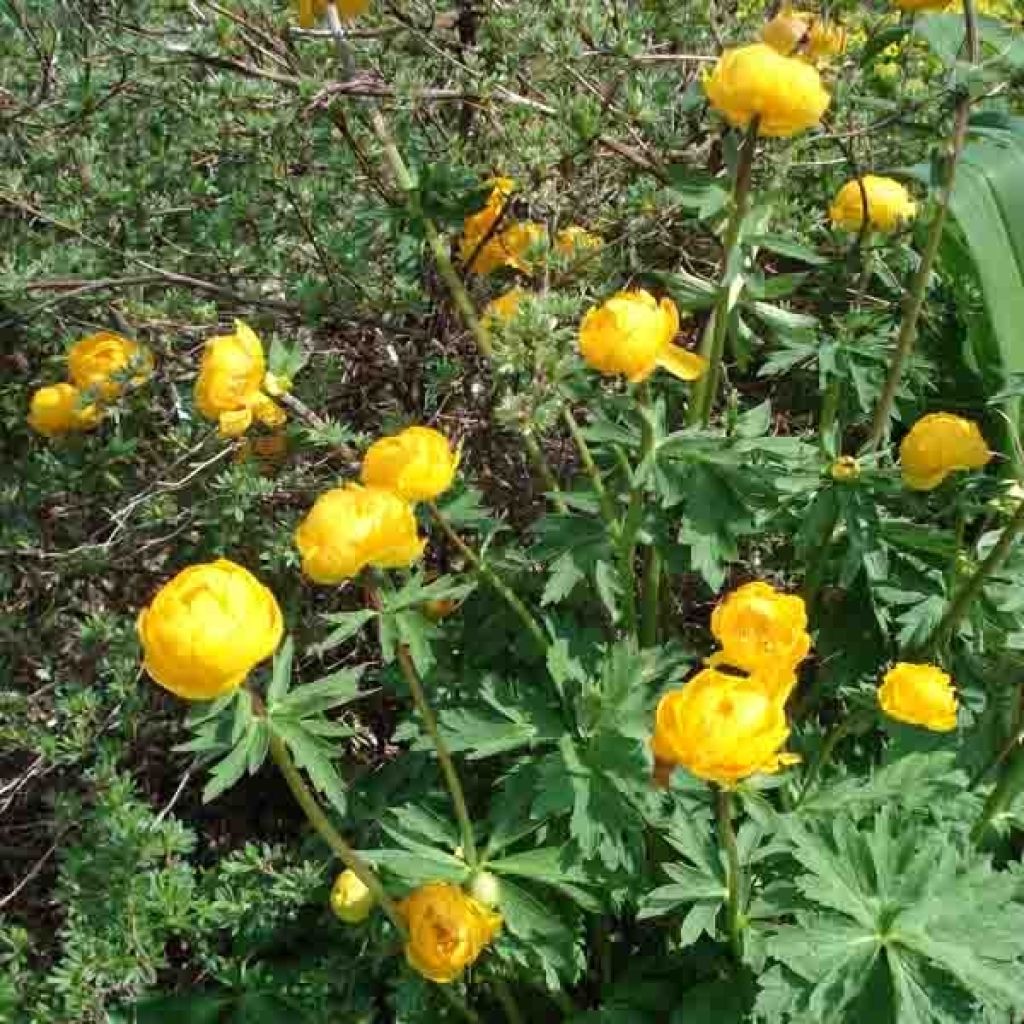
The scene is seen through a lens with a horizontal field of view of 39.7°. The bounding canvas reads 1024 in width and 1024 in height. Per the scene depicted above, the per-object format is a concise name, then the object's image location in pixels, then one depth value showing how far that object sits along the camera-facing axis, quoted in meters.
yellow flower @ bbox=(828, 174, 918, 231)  0.59
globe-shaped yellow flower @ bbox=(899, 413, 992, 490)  0.51
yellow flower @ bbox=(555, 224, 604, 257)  0.58
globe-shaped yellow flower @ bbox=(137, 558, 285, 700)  0.38
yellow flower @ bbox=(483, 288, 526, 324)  0.52
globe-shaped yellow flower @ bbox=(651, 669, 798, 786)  0.38
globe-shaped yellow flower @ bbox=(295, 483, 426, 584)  0.42
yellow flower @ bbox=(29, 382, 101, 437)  0.62
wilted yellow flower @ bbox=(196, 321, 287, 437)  0.49
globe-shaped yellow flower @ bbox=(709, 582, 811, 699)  0.42
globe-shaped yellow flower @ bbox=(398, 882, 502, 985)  0.45
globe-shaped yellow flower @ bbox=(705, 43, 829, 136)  0.43
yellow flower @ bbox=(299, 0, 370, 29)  0.54
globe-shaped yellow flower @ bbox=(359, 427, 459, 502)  0.45
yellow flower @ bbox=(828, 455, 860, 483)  0.54
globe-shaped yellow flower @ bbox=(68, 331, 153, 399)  0.59
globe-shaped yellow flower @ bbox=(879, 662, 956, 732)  0.47
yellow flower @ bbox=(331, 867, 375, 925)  0.51
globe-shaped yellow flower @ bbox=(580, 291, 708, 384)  0.46
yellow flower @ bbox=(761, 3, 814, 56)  0.46
